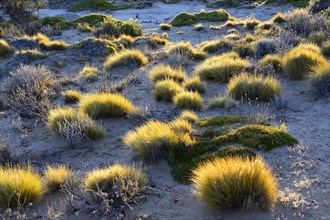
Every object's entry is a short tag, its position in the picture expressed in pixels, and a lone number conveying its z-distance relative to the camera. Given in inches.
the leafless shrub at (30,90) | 334.6
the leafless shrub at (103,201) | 173.6
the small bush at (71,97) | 372.2
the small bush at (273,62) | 402.4
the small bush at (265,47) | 488.2
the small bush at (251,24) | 813.2
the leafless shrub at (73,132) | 261.6
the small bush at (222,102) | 312.0
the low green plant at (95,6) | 1642.5
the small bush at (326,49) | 421.2
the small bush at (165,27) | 939.3
